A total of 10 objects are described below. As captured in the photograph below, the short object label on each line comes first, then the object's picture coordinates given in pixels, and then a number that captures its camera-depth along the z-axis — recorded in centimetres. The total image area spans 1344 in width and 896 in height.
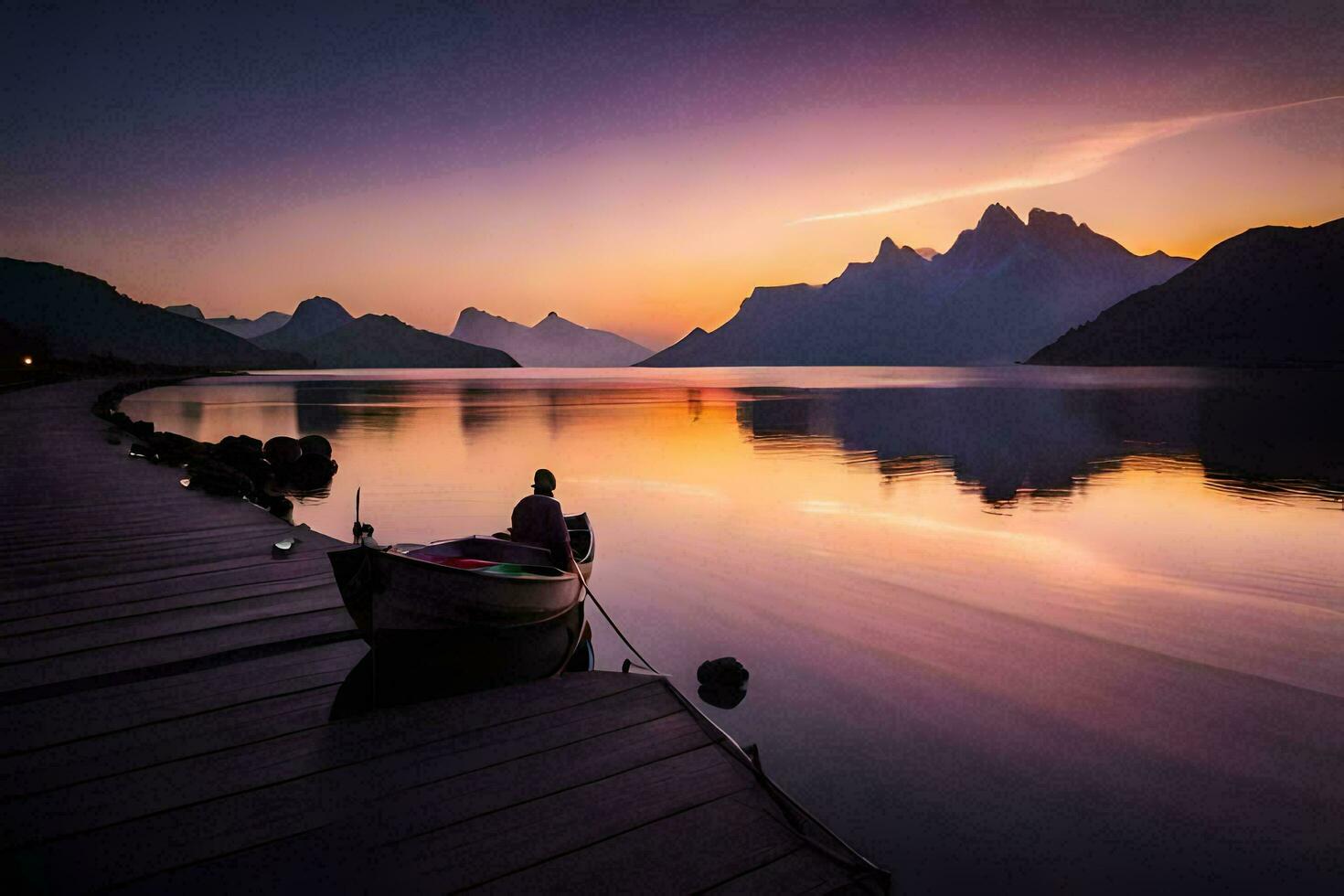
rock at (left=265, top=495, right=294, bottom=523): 1862
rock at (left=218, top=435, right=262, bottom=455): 2788
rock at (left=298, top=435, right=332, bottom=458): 3152
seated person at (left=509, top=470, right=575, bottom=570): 898
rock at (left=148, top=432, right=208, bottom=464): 2406
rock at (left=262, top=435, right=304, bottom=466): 3005
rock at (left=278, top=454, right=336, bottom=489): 2956
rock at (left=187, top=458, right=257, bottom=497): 1805
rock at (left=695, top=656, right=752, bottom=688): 1033
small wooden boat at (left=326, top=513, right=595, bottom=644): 642
